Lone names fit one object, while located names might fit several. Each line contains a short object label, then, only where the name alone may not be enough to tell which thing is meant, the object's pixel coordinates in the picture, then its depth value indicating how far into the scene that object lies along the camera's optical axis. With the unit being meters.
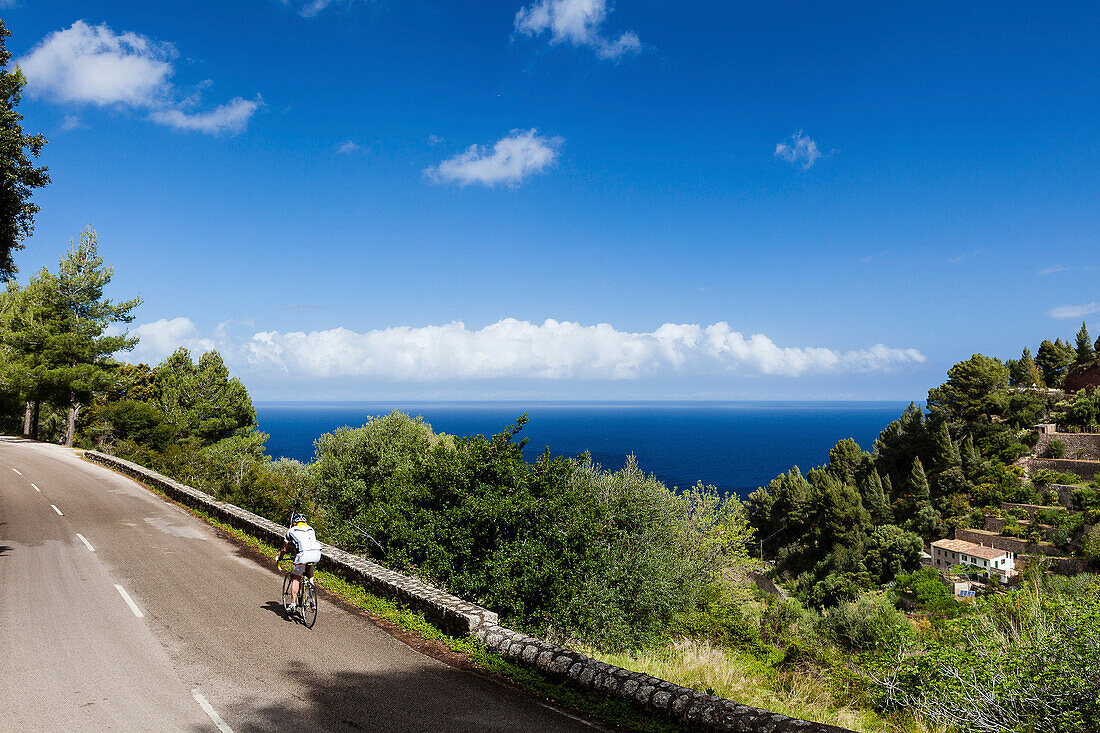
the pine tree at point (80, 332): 37.94
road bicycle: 9.75
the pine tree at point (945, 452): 80.19
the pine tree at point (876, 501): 80.81
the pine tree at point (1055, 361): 107.00
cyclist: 9.96
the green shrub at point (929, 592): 49.48
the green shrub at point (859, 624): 43.25
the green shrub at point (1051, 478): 71.94
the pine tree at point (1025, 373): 100.12
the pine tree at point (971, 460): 79.06
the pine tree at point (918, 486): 79.56
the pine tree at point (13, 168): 14.16
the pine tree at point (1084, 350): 104.75
